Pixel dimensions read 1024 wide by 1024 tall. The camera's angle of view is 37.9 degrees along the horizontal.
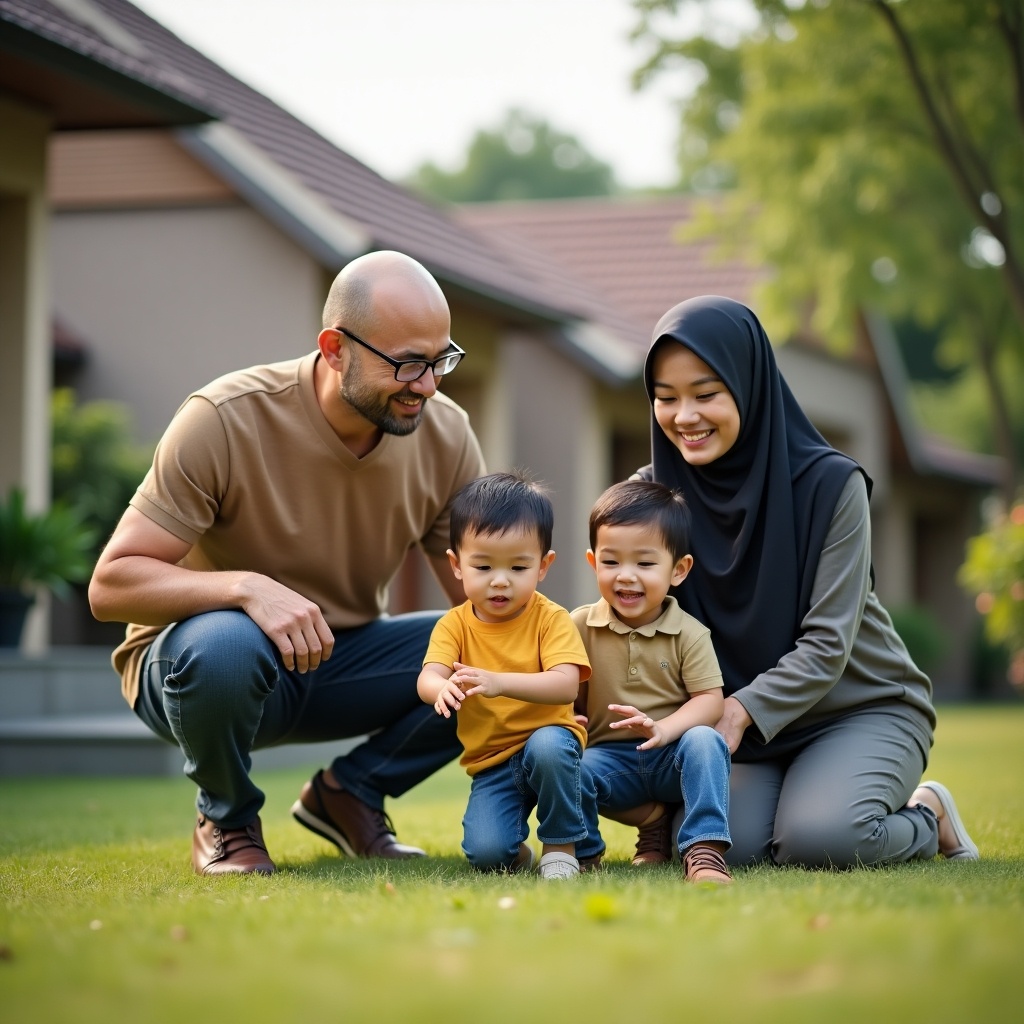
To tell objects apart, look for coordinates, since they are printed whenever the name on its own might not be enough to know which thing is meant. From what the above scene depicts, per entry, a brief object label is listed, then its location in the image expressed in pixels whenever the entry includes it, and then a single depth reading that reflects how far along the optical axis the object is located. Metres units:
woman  4.29
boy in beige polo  4.21
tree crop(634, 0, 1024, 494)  12.88
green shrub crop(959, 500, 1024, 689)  13.05
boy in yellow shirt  3.99
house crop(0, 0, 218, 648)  9.29
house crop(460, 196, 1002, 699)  19.78
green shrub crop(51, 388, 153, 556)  11.49
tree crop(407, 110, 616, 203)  59.59
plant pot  9.09
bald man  4.20
